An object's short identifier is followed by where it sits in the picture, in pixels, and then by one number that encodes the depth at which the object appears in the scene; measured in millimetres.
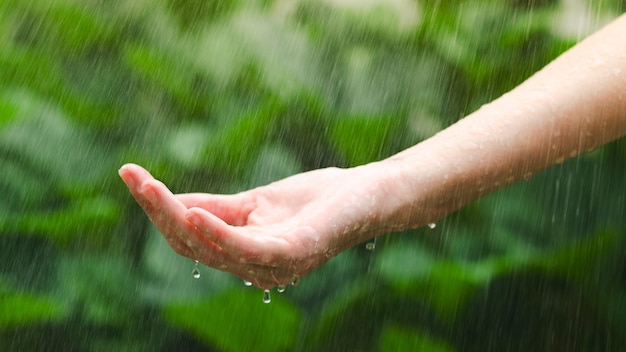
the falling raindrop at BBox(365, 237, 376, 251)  1323
